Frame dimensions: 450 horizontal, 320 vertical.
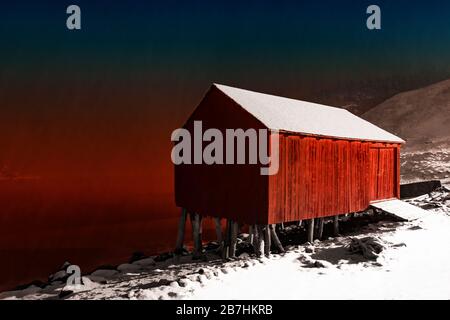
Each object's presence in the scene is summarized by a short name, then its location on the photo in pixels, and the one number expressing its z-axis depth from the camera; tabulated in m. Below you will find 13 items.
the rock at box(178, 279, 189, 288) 9.33
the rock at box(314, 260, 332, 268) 10.85
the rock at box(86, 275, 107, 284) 14.68
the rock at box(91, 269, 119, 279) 15.96
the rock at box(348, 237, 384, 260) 11.43
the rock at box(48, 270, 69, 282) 17.02
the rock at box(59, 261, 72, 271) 19.01
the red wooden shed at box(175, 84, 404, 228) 13.13
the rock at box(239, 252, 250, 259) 14.34
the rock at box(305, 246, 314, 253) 13.05
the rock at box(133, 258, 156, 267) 17.39
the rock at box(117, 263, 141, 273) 16.62
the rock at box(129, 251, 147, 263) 19.45
